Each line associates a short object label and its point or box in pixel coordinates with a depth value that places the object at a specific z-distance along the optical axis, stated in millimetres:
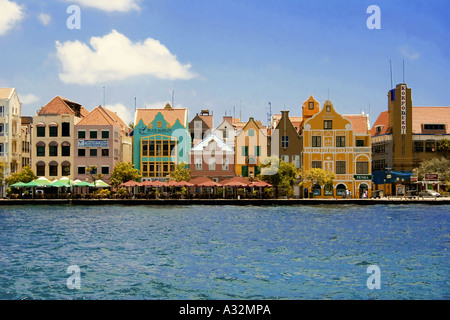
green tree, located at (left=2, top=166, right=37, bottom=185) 88938
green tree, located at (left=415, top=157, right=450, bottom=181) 92750
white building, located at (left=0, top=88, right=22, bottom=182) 95438
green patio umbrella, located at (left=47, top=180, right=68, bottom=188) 81988
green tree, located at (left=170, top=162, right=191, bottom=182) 89250
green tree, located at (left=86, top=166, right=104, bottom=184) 91250
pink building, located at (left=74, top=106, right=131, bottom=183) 96312
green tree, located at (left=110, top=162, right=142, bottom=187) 91125
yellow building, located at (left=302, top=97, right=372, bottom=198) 92375
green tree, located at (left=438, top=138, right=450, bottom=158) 97988
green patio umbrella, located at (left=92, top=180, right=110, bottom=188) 86931
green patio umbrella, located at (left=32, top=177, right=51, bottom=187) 81875
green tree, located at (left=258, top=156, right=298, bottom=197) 83938
